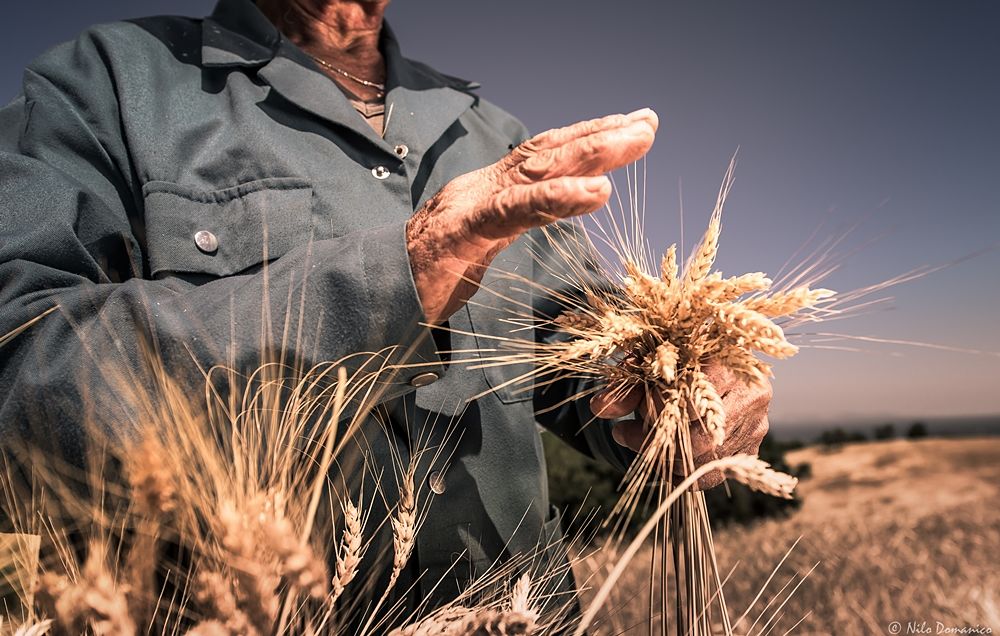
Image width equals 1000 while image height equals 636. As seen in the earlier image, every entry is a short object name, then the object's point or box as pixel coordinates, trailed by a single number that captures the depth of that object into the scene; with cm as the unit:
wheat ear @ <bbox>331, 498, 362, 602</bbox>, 66
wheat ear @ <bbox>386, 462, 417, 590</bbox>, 73
